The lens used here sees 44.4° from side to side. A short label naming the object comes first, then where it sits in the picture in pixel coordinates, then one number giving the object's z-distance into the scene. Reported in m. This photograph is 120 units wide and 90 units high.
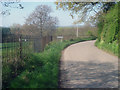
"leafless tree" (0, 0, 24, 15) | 5.57
